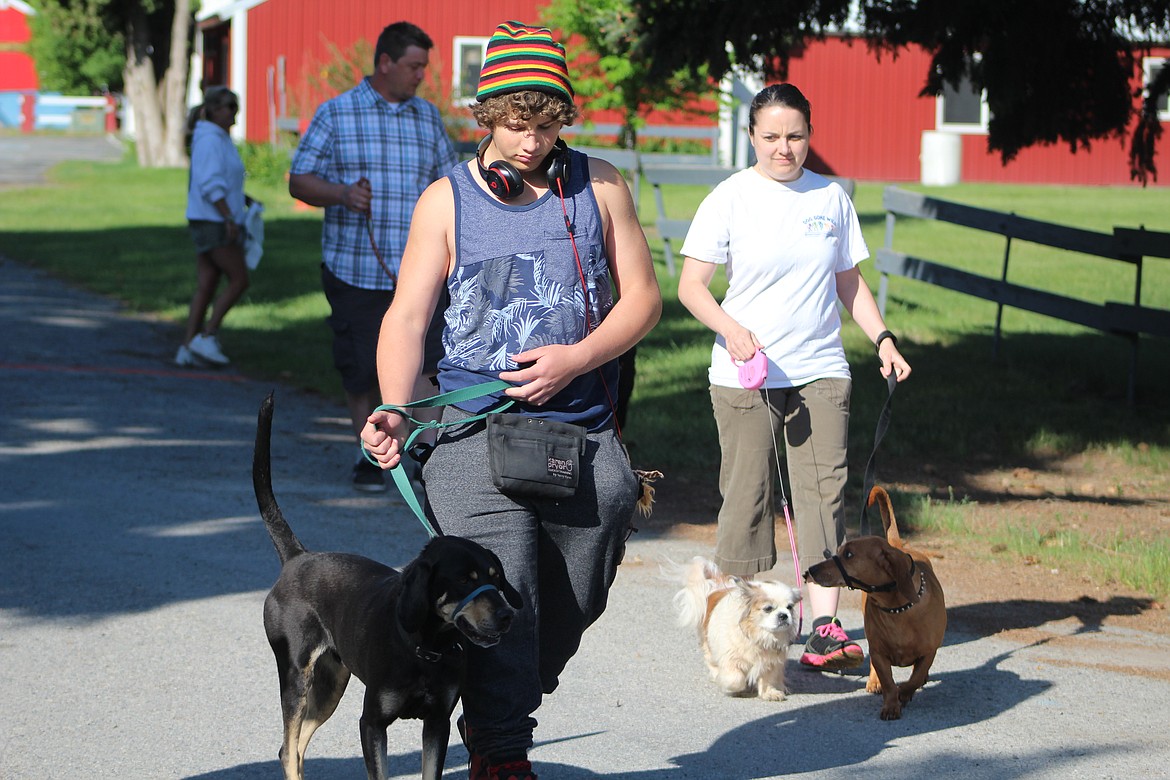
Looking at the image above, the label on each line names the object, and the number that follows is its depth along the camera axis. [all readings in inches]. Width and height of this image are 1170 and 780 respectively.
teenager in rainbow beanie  277.9
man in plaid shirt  577.3
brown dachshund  366.0
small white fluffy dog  378.9
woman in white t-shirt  397.7
